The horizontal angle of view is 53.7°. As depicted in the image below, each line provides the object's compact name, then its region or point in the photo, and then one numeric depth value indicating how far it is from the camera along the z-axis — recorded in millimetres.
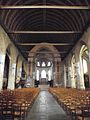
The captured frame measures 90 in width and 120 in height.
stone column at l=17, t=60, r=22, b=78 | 17371
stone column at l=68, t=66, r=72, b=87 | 16776
